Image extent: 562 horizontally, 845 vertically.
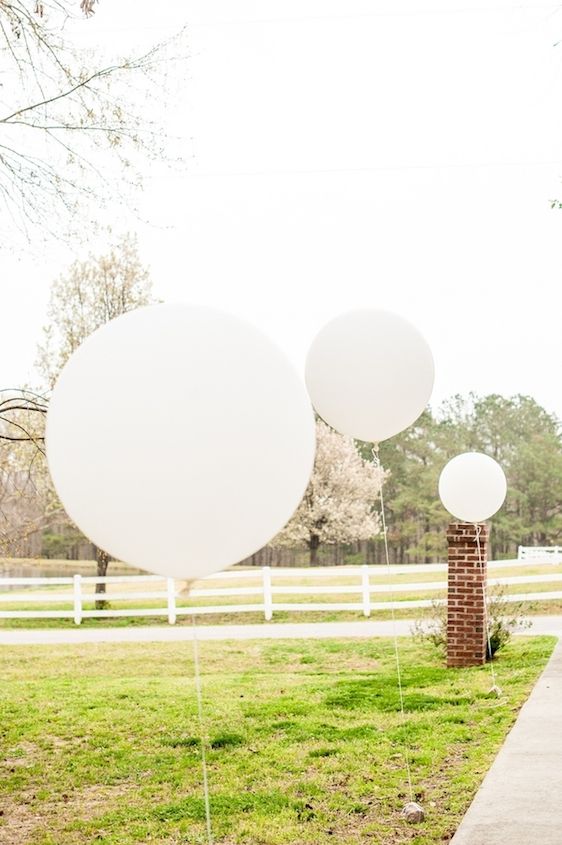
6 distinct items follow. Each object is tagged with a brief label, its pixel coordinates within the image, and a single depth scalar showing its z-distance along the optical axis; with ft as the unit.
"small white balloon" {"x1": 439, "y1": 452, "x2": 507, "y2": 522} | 27.55
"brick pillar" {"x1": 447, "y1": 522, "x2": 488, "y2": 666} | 31.86
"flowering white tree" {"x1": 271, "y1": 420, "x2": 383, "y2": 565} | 95.14
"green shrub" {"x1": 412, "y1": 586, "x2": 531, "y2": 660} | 33.78
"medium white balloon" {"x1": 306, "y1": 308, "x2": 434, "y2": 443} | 18.81
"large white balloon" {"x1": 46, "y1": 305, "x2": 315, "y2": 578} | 9.43
